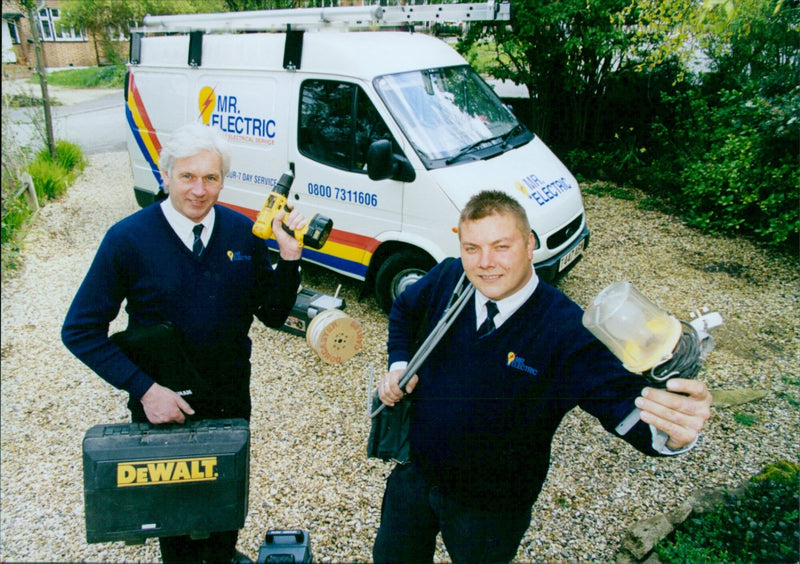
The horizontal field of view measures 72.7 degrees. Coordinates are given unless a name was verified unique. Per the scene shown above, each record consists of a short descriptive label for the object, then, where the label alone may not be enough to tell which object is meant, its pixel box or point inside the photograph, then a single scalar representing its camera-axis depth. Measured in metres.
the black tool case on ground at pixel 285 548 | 1.98
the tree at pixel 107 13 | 21.75
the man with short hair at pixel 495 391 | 1.83
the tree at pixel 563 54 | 7.73
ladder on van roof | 4.61
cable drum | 4.13
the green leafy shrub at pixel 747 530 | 2.66
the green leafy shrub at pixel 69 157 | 9.53
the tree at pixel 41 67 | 8.34
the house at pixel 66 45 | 26.56
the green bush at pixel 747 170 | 6.27
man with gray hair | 2.08
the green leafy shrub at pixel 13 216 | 6.67
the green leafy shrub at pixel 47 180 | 8.38
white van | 4.54
